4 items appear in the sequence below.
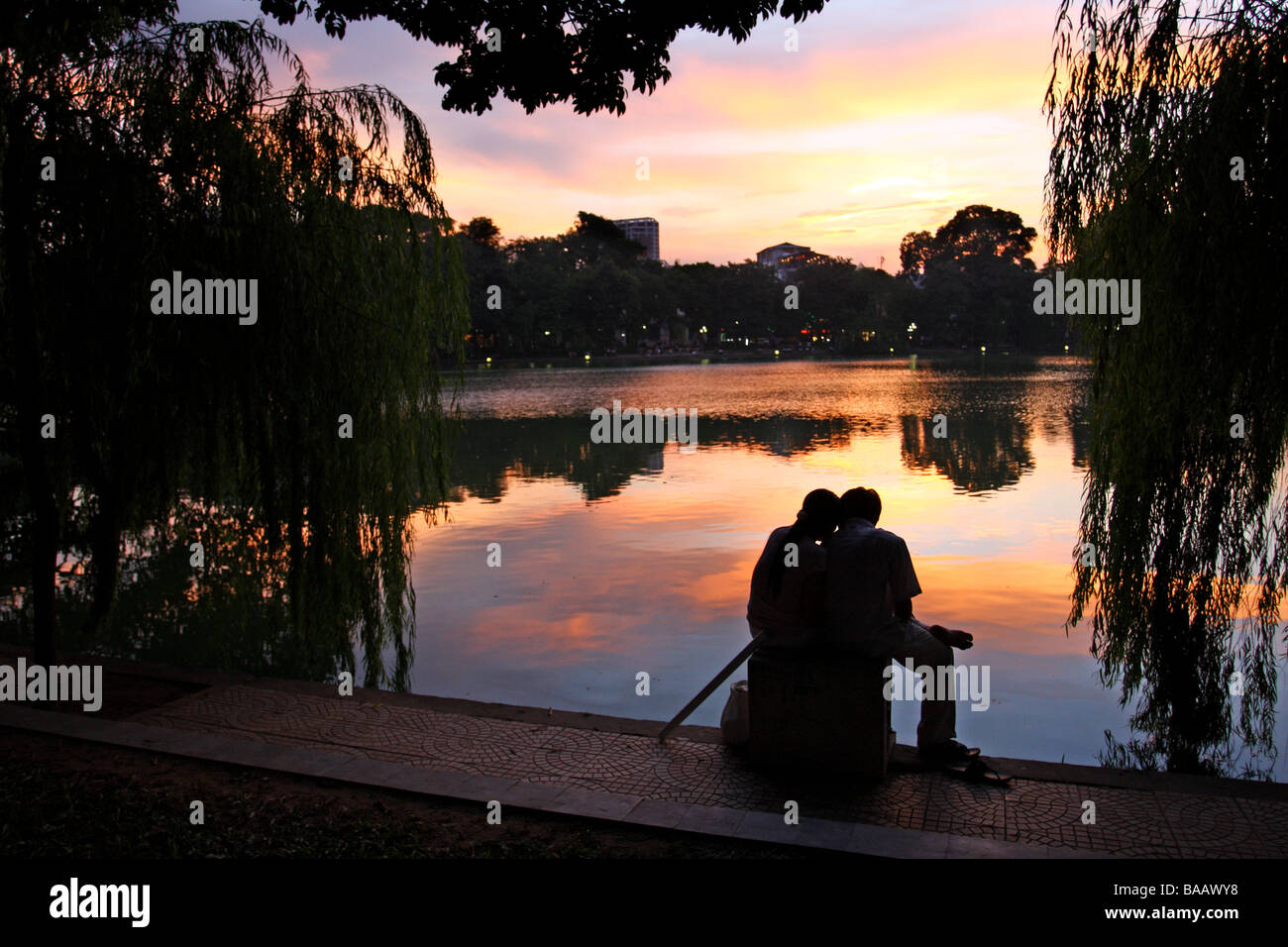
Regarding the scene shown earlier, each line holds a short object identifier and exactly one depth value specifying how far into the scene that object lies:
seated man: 5.42
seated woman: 5.56
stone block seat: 5.24
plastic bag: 5.70
